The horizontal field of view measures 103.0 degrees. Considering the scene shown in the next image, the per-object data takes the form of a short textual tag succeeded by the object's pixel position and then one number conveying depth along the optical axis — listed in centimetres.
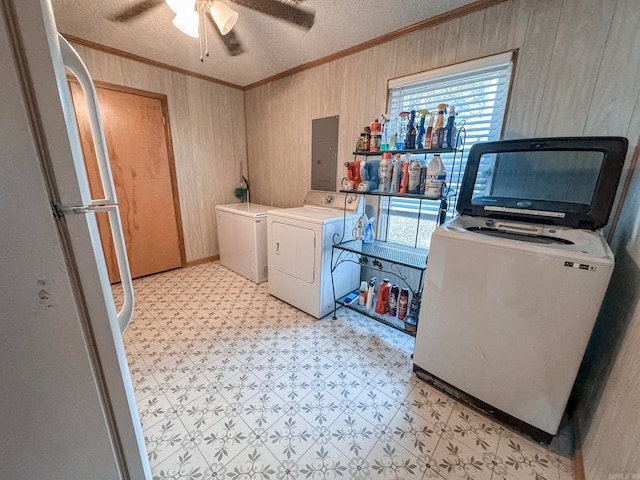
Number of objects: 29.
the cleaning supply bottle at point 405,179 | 181
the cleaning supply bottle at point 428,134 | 167
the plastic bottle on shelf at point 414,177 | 175
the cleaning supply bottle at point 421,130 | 173
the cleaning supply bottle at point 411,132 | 177
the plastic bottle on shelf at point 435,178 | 164
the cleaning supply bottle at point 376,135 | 199
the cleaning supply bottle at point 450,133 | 159
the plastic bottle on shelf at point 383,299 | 205
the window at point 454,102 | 174
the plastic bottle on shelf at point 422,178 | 175
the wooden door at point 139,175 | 255
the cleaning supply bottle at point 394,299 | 202
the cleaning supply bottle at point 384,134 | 198
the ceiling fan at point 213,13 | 153
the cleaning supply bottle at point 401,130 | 186
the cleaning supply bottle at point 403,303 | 194
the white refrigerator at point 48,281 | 44
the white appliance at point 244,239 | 279
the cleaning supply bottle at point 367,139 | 204
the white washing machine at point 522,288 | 109
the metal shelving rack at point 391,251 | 174
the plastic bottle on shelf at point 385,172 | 191
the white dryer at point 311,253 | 213
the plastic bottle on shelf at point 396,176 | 188
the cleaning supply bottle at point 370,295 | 211
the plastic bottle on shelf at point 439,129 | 161
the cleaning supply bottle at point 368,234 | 229
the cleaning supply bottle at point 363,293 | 217
